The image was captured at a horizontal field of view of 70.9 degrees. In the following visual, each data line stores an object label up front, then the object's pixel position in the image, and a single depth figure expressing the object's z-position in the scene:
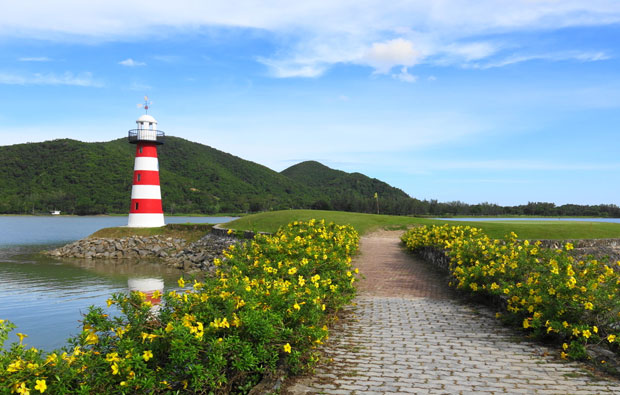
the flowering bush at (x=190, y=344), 3.71
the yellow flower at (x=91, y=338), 4.11
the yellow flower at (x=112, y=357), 3.75
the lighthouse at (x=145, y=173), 34.47
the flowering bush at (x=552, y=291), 6.21
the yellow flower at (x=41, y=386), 3.34
